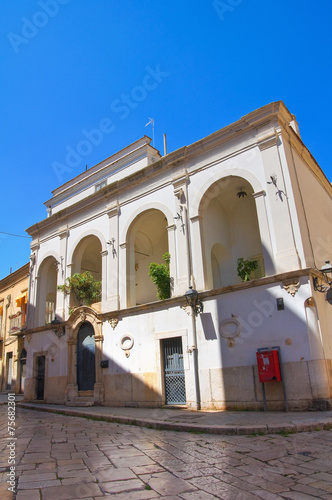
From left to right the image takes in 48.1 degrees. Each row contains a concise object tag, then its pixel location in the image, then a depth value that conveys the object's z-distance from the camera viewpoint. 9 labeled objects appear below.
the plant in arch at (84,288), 15.69
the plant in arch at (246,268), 12.00
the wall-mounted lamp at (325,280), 9.57
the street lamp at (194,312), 11.01
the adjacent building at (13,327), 23.39
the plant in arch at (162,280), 12.88
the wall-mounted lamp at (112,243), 14.90
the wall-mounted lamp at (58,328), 15.80
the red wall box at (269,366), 9.23
